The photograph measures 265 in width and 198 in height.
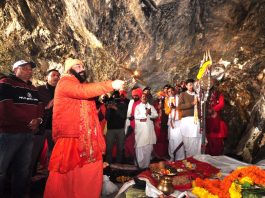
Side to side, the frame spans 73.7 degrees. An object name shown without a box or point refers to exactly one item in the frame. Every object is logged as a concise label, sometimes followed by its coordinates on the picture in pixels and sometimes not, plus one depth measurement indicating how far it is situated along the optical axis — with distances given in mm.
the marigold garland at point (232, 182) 2161
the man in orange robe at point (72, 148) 2338
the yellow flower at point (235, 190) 2078
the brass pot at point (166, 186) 2243
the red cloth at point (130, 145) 5173
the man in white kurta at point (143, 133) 4869
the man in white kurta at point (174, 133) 5124
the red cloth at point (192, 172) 2440
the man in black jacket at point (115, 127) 4824
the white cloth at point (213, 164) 2263
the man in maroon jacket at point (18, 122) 2645
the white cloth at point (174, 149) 5124
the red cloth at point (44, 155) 3955
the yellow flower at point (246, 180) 2232
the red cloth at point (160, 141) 5881
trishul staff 4082
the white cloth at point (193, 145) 4837
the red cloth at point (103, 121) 3922
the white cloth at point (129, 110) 4913
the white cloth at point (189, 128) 4779
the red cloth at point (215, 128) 5025
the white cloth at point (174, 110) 5088
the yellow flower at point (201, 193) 2153
